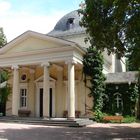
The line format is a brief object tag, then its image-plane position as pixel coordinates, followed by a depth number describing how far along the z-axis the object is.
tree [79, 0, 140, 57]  10.23
